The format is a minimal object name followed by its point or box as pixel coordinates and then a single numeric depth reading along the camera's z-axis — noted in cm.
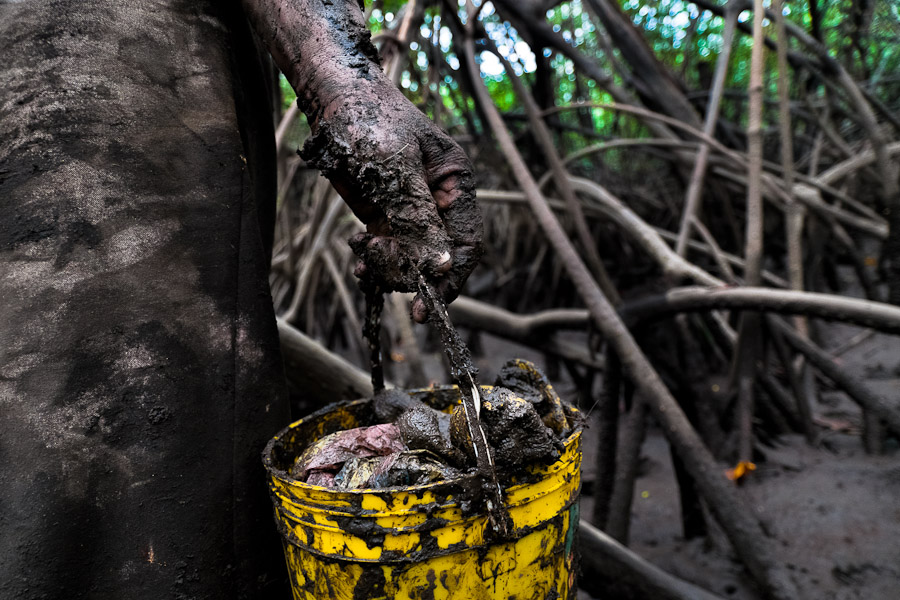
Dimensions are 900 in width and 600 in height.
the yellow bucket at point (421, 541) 74
